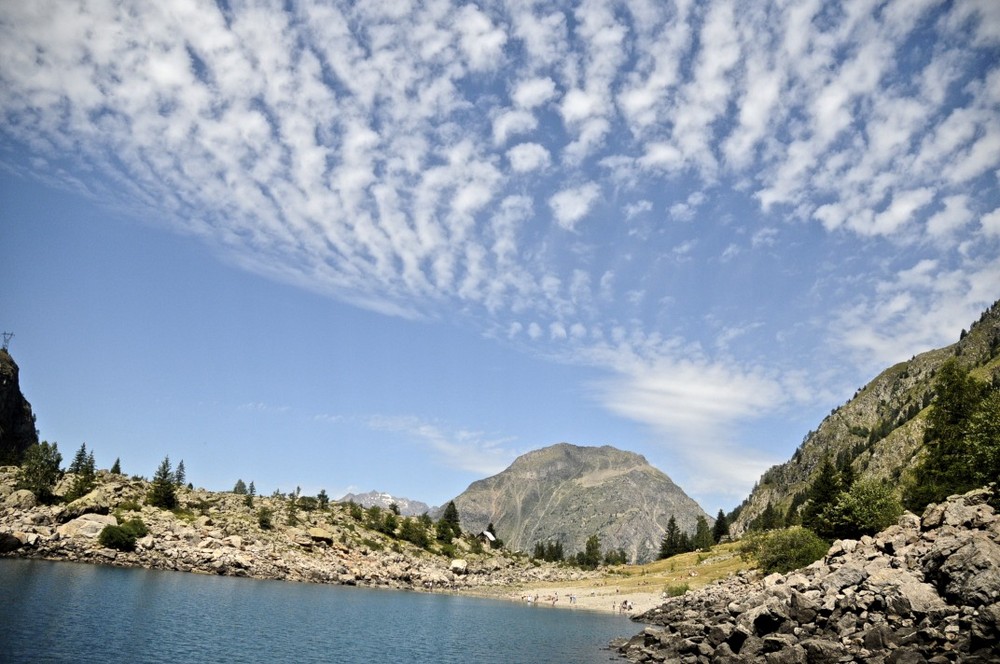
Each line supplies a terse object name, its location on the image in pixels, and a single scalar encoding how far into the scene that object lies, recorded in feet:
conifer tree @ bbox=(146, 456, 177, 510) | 426.51
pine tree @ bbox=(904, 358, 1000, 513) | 238.68
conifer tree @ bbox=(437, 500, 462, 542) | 605.31
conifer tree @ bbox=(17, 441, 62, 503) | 379.35
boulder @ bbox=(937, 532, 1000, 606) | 109.60
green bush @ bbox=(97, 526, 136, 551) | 334.65
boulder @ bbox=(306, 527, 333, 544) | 451.94
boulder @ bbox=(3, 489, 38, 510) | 357.61
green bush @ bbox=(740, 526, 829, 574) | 265.75
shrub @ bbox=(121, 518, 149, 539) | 346.95
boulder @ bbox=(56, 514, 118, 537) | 335.57
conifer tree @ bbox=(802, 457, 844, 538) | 295.07
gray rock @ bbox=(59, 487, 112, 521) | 354.13
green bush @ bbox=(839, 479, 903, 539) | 255.91
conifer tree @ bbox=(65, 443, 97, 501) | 401.29
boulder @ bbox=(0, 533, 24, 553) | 283.18
